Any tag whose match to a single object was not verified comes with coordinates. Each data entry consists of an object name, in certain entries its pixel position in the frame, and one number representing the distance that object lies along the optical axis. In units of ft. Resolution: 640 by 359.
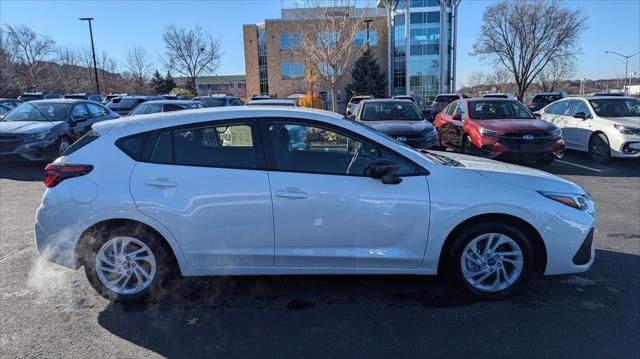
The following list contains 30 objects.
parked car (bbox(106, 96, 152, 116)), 67.36
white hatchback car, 11.61
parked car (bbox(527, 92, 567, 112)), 83.25
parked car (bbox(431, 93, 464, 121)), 85.56
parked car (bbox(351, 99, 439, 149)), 31.48
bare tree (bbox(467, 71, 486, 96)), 227.71
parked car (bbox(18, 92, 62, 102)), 84.44
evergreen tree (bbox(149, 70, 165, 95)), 191.31
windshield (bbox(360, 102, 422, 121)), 35.37
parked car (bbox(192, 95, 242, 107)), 63.87
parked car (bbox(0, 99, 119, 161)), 32.60
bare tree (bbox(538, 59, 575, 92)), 153.99
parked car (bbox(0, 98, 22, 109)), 64.35
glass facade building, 159.02
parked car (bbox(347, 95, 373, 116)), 78.04
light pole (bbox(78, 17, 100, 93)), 119.96
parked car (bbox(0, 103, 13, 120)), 51.83
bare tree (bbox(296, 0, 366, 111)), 48.55
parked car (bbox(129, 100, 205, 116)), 43.68
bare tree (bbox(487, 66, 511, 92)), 191.17
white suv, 32.96
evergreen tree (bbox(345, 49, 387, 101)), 159.02
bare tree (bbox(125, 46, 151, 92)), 183.66
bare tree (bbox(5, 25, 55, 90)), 138.72
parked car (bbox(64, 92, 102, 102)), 87.24
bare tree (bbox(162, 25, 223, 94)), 140.15
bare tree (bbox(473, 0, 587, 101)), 138.62
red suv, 31.27
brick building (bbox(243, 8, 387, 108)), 171.12
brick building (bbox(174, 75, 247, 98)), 333.21
